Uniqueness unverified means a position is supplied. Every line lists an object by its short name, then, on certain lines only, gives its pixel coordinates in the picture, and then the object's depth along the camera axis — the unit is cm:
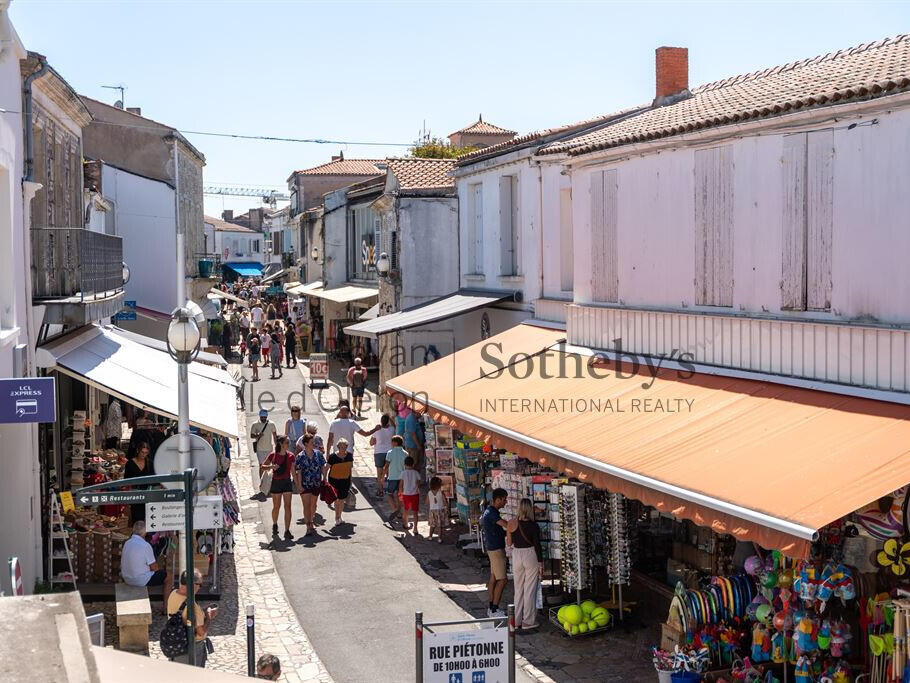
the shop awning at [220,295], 4138
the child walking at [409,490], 1639
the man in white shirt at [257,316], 4128
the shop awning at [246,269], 6308
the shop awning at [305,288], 4281
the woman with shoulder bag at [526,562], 1227
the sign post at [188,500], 855
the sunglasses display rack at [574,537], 1223
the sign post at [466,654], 831
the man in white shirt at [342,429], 1847
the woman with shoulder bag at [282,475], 1592
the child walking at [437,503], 1620
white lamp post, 1038
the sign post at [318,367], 2886
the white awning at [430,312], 2058
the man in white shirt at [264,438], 1905
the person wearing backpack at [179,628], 963
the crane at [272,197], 9594
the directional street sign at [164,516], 907
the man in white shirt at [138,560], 1216
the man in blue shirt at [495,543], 1280
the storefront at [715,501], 826
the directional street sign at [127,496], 847
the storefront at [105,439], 1308
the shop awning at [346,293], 3422
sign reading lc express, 1068
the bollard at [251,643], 899
